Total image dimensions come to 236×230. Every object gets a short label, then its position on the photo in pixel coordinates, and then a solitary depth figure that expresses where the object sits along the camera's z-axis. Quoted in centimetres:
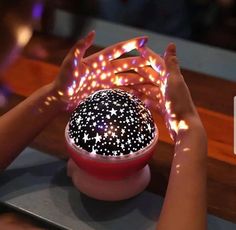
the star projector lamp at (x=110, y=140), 94
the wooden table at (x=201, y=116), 110
